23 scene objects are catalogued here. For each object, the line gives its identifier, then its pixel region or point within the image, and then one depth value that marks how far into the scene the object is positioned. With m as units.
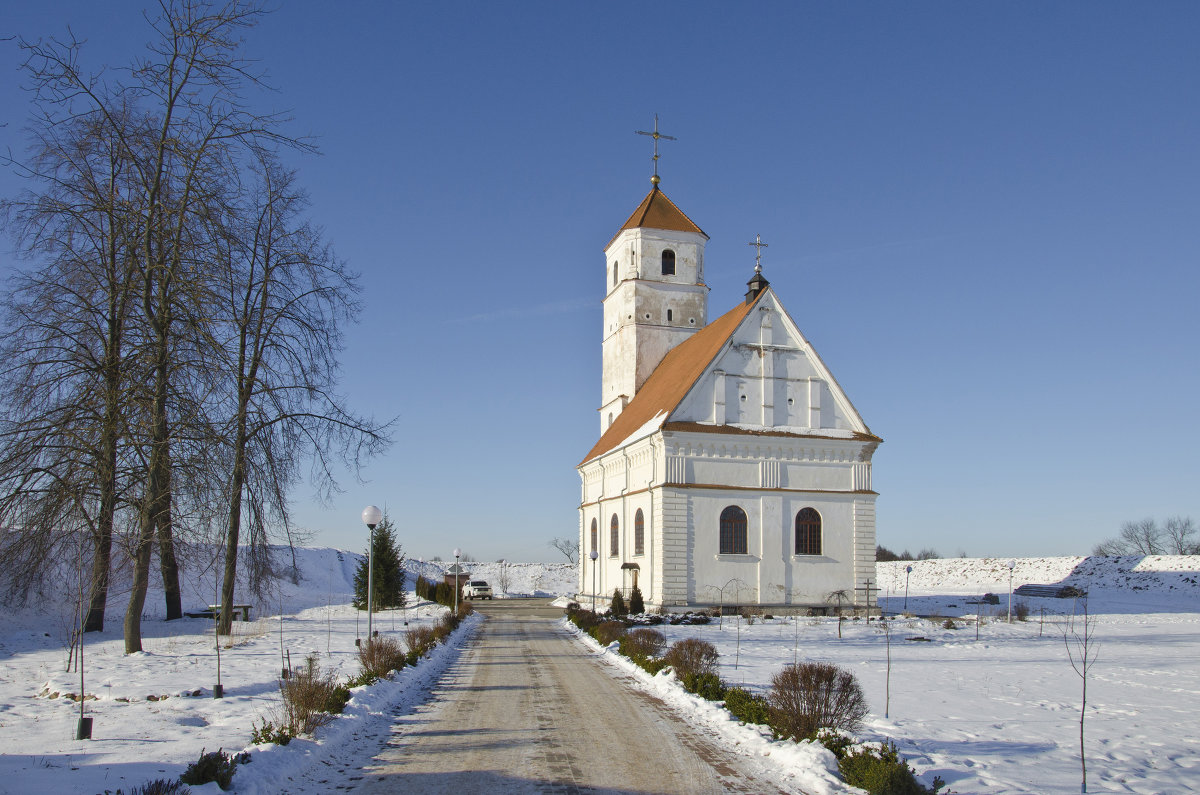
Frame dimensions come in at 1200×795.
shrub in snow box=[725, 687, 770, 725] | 10.68
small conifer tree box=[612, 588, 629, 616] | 29.52
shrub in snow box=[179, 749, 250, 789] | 7.06
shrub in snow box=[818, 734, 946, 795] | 7.54
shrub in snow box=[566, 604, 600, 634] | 26.48
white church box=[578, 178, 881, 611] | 31.34
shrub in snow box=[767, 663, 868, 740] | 9.86
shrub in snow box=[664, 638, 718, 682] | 14.39
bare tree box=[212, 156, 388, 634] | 18.95
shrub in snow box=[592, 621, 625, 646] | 21.56
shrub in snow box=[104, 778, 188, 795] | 6.51
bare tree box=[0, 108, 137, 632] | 15.17
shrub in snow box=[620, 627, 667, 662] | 17.94
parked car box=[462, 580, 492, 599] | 54.96
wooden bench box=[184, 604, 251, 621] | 25.61
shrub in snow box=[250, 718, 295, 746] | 8.81
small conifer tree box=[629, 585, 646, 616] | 29.84
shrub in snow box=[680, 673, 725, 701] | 12.50
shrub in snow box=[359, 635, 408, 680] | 13.81
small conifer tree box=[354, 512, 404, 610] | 35.91
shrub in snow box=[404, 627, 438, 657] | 17.41
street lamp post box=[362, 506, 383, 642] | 17.00
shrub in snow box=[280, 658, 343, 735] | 9.54
